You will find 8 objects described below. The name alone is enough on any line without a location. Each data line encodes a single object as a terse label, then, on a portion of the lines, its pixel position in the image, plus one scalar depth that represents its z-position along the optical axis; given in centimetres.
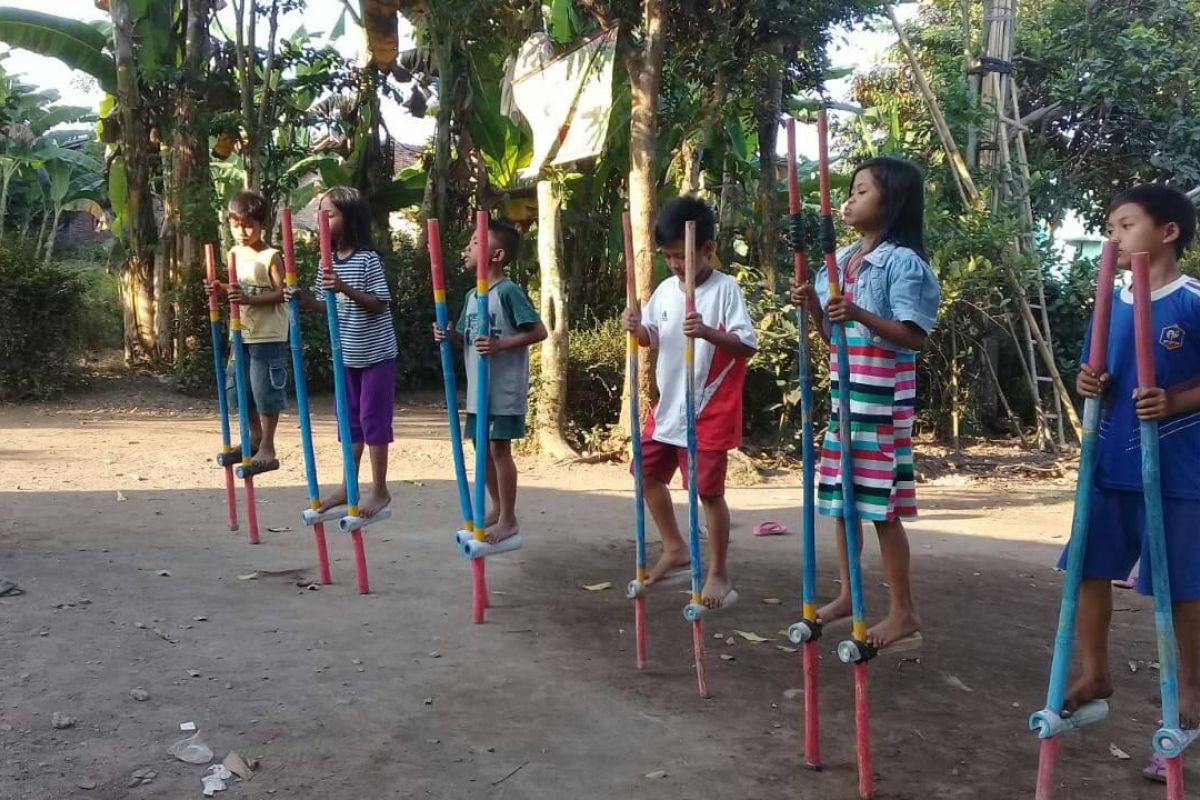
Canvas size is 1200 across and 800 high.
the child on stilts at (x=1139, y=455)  275
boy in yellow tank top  568
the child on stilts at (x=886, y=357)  331
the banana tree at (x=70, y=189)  2319
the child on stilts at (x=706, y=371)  404
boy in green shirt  469
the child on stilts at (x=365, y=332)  500
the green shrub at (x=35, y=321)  1058
